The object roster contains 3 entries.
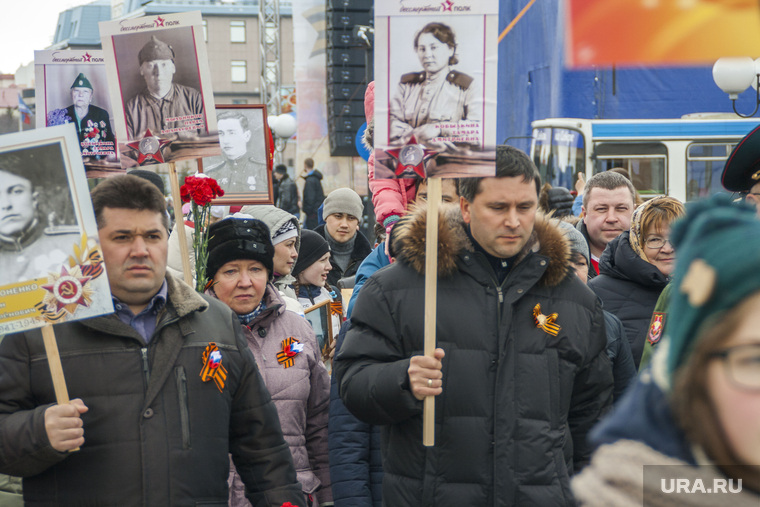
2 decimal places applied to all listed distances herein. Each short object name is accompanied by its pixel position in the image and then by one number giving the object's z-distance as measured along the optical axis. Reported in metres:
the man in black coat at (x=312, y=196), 19.55
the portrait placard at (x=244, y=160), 6.08
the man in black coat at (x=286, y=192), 19.09
